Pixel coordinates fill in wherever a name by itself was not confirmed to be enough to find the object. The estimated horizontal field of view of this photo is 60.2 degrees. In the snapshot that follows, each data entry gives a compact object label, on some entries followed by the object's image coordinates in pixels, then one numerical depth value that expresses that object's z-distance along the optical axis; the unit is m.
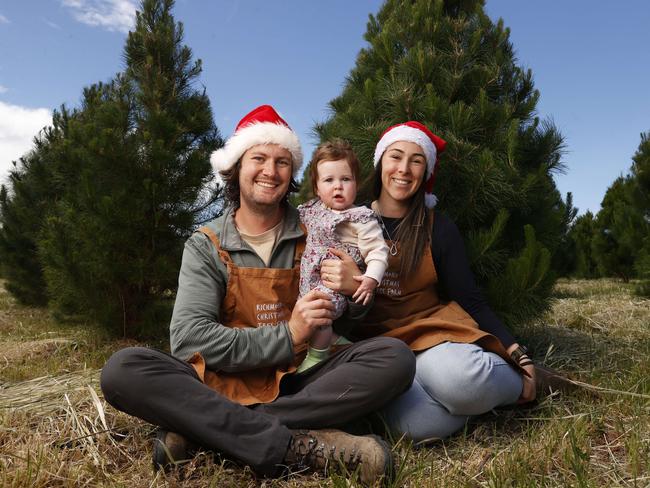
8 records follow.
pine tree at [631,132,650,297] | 9.34
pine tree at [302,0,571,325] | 3.37
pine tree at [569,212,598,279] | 14.78
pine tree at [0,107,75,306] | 8.23
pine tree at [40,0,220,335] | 4.68
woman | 2.50
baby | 2.48
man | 2.14
